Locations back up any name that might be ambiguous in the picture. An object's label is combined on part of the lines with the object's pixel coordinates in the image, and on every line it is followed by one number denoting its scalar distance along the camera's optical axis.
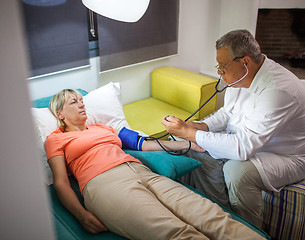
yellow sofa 2.71
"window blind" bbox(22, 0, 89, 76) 2.20
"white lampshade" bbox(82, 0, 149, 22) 1.79
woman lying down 1.38
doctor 1.75
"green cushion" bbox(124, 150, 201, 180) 1.82
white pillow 2.01
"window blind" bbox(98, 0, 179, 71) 2.65
